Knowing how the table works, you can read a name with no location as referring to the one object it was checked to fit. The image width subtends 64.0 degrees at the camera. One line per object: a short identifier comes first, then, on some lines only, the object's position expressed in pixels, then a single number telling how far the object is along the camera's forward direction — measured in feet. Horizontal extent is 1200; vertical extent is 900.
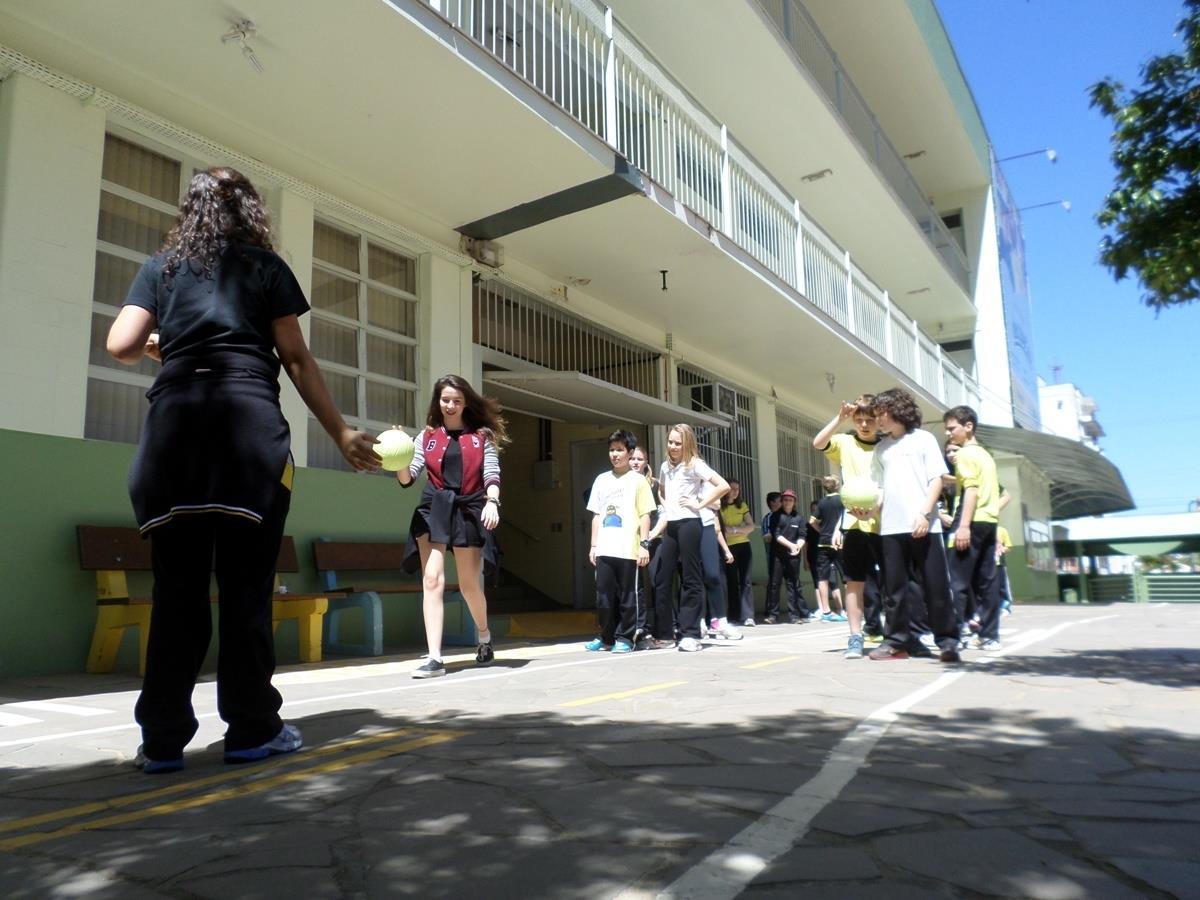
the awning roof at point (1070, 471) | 74.79
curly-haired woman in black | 10.29
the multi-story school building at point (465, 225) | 20.71
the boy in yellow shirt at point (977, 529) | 24.47
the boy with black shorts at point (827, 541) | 41.01
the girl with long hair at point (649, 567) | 28.60
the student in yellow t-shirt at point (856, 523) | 23.25
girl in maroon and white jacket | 20.43
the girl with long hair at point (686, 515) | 26.50
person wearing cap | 44.42
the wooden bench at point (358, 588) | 25.80
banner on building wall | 86.63
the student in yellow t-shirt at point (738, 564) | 39.52
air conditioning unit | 50.10
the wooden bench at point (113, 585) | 20.35
